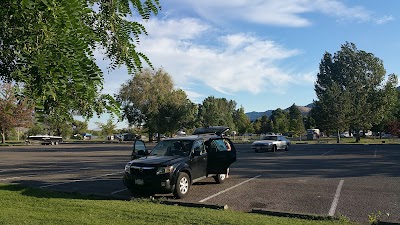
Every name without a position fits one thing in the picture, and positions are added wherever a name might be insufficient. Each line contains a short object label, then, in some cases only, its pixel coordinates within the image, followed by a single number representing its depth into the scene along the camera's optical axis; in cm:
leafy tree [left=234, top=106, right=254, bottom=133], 11748
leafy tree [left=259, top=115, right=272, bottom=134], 11643
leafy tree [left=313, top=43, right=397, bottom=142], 5709
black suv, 1049
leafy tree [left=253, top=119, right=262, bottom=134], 11486
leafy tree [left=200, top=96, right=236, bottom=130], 8100
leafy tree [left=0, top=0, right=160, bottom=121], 306
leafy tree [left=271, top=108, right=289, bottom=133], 10731
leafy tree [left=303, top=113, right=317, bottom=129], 11707
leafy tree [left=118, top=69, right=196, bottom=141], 6100
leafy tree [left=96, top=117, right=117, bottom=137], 8063
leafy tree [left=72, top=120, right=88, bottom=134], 9328
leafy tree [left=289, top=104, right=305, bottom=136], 7649
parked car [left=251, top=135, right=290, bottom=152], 3222
